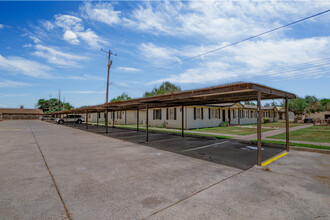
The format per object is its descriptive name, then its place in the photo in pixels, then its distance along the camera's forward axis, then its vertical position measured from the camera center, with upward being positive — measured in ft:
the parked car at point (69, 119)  116.47 -3.81
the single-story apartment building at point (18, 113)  211.61 +0.54
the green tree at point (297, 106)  105.91 +4.84
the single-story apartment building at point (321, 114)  136.76 -0.62
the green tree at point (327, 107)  158.40 +6.15
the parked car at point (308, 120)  104.98 -3.82
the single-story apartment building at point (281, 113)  143.98 +0.16
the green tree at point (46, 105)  270.26 +13.34
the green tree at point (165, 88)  188.65 +28.11
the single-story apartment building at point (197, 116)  67.38 -1.07
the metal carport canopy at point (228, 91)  18.51 +2.78
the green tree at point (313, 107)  126.62 +4.97
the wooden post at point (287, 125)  25.43 -1.66
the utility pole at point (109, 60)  81.76 +27.11
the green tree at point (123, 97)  226.38 +21.83
